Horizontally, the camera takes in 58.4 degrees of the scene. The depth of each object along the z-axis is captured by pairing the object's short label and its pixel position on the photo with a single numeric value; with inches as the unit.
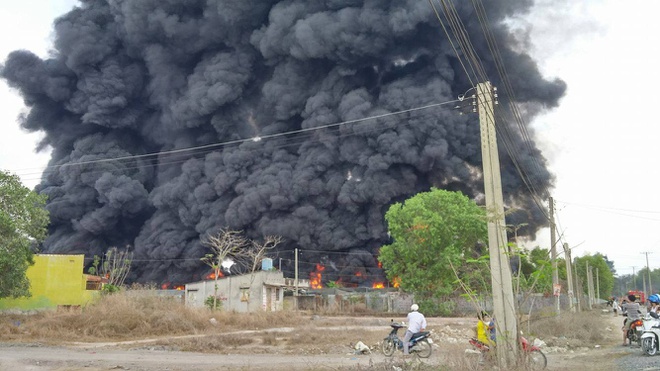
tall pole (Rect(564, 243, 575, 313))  1014.0
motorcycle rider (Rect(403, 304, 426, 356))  466.9
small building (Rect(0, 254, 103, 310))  957.8
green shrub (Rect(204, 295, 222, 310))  1129.6
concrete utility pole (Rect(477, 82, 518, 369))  354.9
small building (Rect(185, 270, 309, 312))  1222.3
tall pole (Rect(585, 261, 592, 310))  1611.1
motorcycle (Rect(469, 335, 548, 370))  319.8
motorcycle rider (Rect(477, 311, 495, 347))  370.5
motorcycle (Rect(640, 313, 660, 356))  463.2
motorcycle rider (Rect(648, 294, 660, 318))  500.5
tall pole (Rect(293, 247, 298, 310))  1338.3
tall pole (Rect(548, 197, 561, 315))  906.1
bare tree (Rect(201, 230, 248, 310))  1578.5
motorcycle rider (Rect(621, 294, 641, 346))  565.0
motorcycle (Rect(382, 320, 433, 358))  469.1
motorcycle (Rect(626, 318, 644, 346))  546.6
